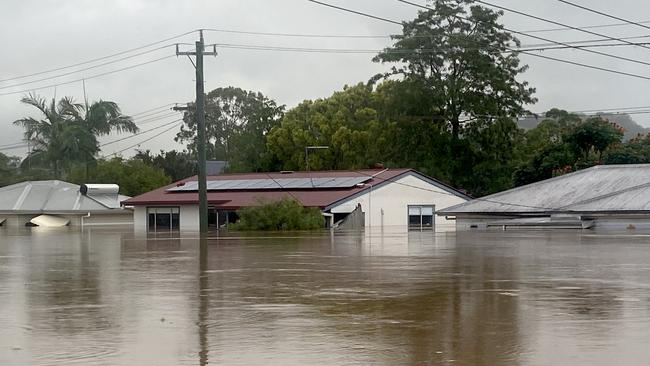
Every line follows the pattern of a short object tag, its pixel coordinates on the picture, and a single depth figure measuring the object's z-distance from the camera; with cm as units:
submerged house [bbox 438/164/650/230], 4881
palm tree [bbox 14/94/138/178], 7981
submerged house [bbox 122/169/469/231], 5762
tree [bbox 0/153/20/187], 9856
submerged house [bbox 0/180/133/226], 7338
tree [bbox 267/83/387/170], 7344
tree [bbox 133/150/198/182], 10062
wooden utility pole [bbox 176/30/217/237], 4800
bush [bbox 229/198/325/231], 5338
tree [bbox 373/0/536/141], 6619
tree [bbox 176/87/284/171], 10675
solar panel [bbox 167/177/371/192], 6047
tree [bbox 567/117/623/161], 6719
